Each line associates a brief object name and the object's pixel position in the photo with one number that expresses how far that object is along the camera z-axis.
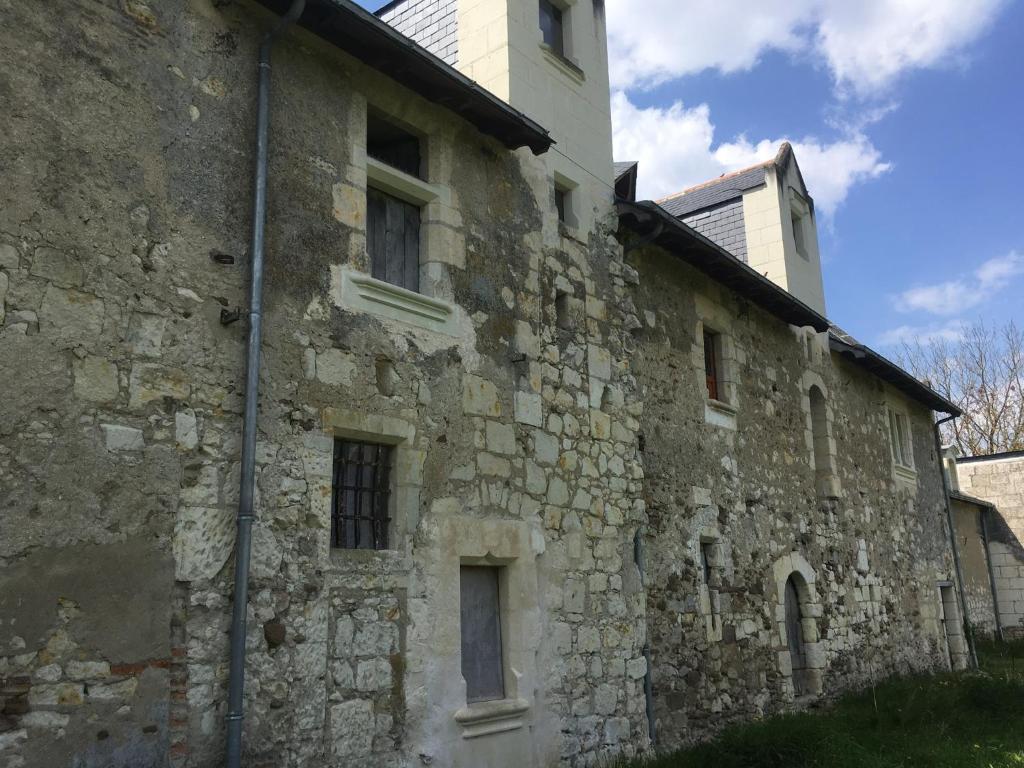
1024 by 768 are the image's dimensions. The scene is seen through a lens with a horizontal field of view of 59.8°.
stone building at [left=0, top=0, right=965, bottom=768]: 4.29
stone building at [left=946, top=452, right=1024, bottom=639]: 19.28
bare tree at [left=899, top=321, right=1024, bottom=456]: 27.75
